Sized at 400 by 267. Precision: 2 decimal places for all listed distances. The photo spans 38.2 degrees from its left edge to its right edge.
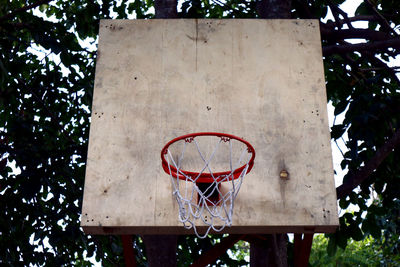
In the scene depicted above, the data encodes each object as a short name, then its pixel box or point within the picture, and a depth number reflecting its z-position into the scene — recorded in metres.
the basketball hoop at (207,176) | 3.95
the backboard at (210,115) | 4.02
